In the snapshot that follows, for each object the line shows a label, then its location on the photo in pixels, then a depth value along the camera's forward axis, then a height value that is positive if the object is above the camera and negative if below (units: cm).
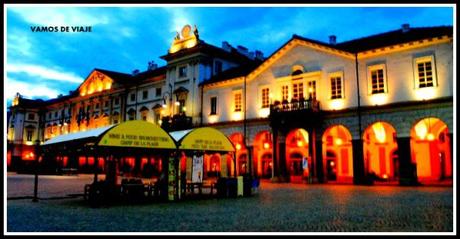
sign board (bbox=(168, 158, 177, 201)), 1741 -136
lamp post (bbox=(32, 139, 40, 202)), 1686 -107
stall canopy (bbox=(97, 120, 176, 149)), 1501 +50
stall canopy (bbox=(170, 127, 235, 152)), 1759 +42
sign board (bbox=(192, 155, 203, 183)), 1954 -100
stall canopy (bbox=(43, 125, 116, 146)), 1530 +55
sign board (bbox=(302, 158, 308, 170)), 2761 -99
